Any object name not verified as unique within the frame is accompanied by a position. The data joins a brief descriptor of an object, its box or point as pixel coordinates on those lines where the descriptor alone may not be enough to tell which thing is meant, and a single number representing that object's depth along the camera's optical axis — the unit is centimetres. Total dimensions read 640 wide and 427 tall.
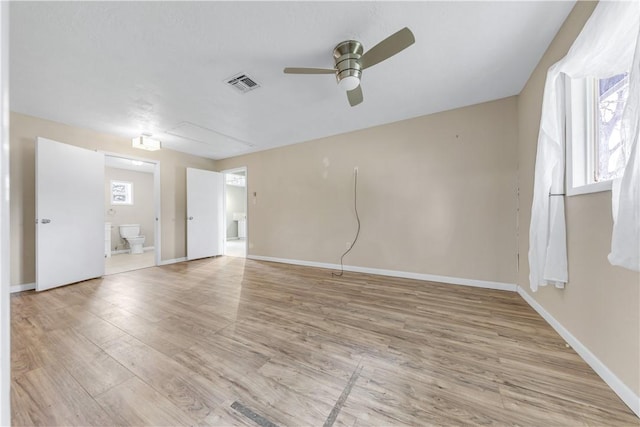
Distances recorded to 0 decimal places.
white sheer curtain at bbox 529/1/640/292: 100
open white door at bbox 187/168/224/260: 477
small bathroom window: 578
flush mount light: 354
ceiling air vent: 224
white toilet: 564
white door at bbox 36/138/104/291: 283
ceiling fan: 170
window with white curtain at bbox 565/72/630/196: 134
